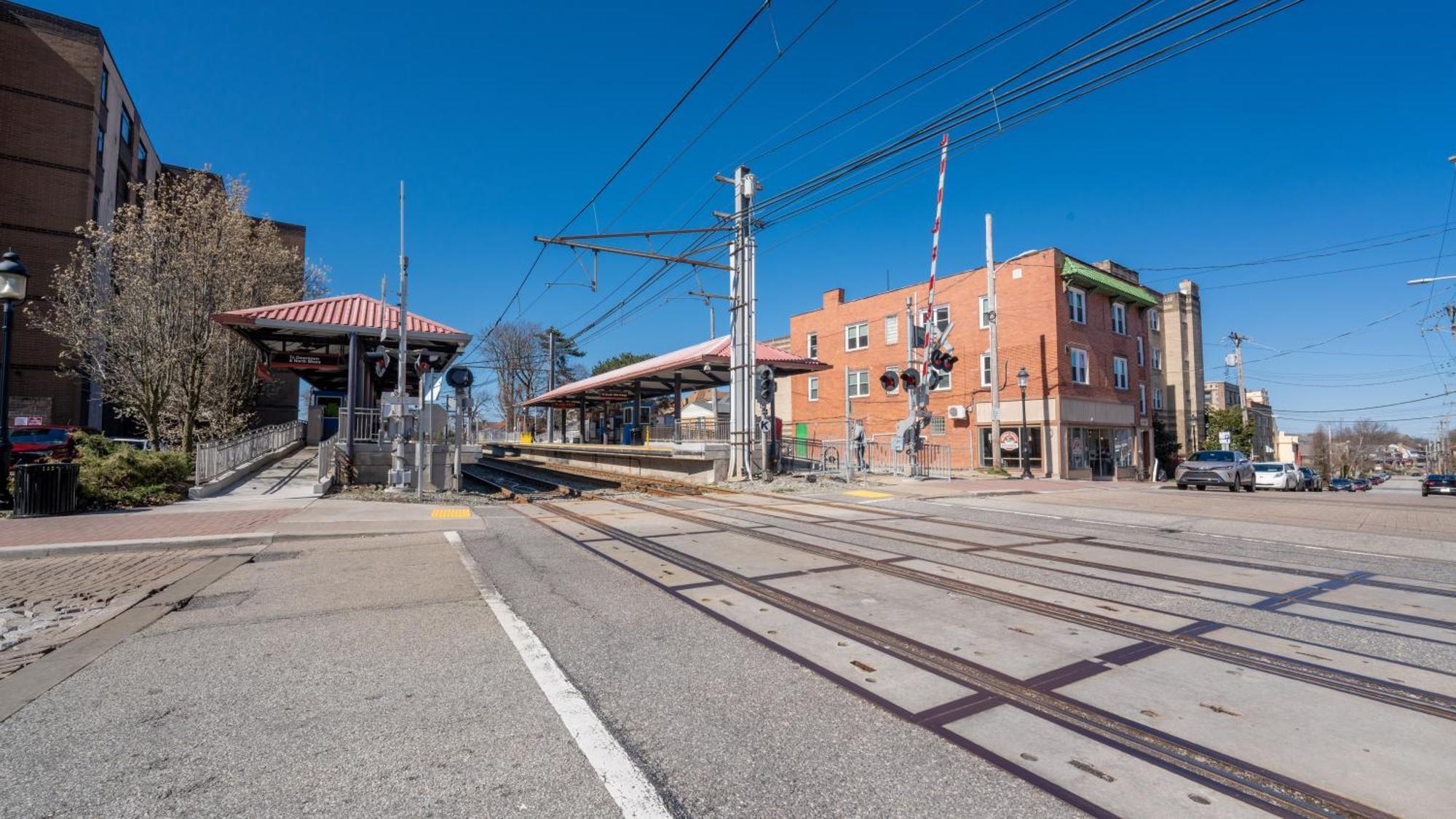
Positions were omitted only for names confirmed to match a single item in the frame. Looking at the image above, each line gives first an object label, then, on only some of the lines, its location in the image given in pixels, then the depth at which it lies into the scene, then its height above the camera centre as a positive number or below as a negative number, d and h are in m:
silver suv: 22.11 -1.24
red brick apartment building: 30.91 +3.99
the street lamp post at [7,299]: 10.80 +2.47
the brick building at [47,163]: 28.41 +13.15
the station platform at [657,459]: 21.62 -0.90
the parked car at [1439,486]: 31.20 -2.52
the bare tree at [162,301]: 16.89 +3.91
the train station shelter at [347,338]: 16.73 +3.05
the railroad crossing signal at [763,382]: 19.09 +1.69
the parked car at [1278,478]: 24.72 -1.64
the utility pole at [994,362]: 27.17 +3.22
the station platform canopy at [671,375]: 25.55 +3.16
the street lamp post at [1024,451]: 28.25 -0.62
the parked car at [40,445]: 18.14 -0.06
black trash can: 10.50 -0.77
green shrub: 11.67 -0.64
